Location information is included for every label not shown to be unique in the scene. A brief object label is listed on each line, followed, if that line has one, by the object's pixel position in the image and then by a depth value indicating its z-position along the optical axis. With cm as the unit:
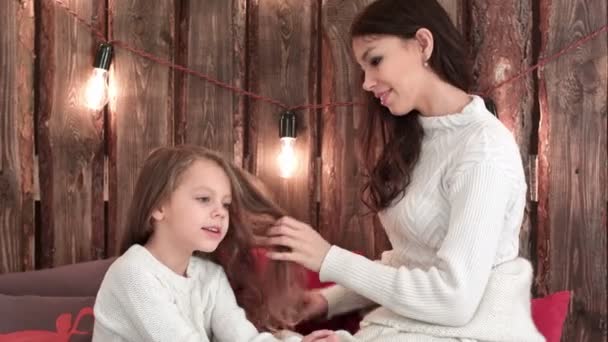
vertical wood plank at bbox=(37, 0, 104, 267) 267
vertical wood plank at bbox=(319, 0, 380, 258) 285
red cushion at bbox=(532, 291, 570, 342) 200
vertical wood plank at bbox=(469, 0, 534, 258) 272
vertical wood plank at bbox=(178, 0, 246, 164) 280
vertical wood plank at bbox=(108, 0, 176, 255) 274
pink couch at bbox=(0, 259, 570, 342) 204
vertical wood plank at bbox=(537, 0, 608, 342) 268
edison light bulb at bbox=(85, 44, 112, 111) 263
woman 178
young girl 180
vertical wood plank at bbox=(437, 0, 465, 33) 276
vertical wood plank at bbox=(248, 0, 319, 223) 287
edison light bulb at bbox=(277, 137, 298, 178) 280
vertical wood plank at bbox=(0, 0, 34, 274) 260
